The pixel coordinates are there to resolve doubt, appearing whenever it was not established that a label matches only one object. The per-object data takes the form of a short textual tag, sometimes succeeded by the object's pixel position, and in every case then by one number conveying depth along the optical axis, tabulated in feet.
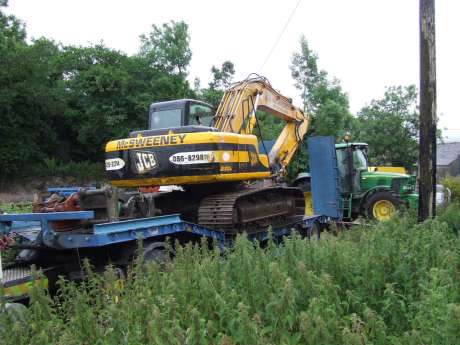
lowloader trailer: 18.84
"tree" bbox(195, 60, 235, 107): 127.24
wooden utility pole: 25.29
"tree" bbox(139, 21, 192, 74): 119.44
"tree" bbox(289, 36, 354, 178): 85.76
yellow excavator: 24.64
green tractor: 42.75
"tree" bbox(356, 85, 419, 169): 102.27
